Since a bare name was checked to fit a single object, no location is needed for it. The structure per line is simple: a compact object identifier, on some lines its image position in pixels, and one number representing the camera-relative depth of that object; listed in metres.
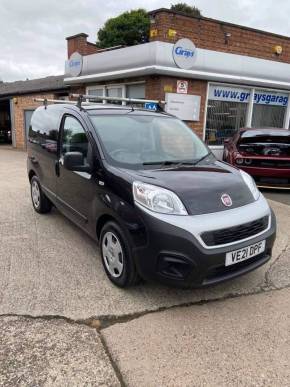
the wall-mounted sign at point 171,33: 8.76
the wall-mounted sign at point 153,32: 8.73
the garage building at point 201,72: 8.84
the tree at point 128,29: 32.81
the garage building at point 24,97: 14.55
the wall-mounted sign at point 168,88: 8.93
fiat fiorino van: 2.73
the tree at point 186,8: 31.94
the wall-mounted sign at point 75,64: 11.45
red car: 7.40
